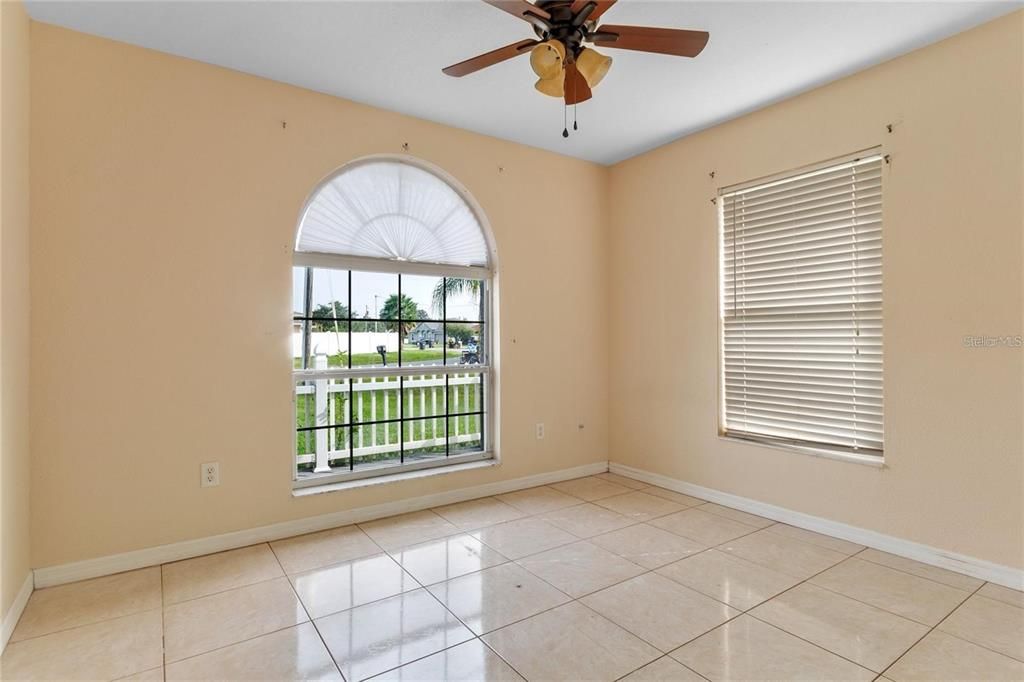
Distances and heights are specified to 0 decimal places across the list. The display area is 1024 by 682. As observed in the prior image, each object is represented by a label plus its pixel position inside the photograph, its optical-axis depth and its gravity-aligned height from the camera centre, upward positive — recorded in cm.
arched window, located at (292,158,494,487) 321 +12
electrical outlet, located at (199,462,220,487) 273 -68
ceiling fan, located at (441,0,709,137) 191 +116
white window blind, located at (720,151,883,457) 284 +19
